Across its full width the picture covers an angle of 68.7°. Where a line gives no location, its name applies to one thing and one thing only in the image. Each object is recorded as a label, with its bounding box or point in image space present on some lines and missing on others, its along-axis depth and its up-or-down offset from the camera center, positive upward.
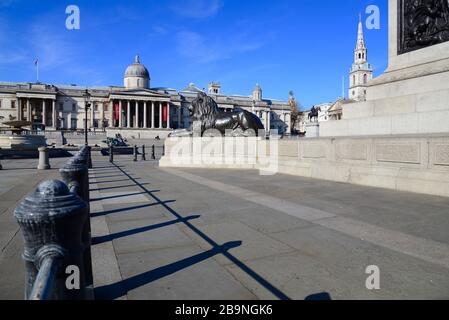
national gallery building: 99.31 +14.45
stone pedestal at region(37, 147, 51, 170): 17.33 -0.37
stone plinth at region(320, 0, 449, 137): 9.36 +1.59
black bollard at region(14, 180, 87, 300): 1.83 -0.46
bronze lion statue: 16.78 +1.57
